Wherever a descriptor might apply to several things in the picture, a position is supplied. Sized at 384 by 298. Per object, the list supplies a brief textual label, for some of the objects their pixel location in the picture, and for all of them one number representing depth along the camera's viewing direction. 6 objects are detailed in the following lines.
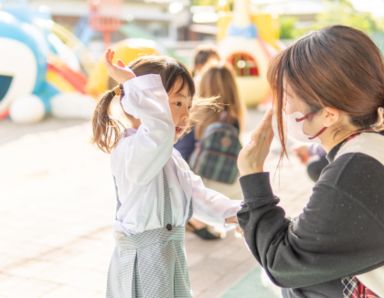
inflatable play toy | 9.23
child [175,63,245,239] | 3.92
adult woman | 1.19
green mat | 3.08
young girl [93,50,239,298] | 1.66
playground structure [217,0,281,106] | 11.16
